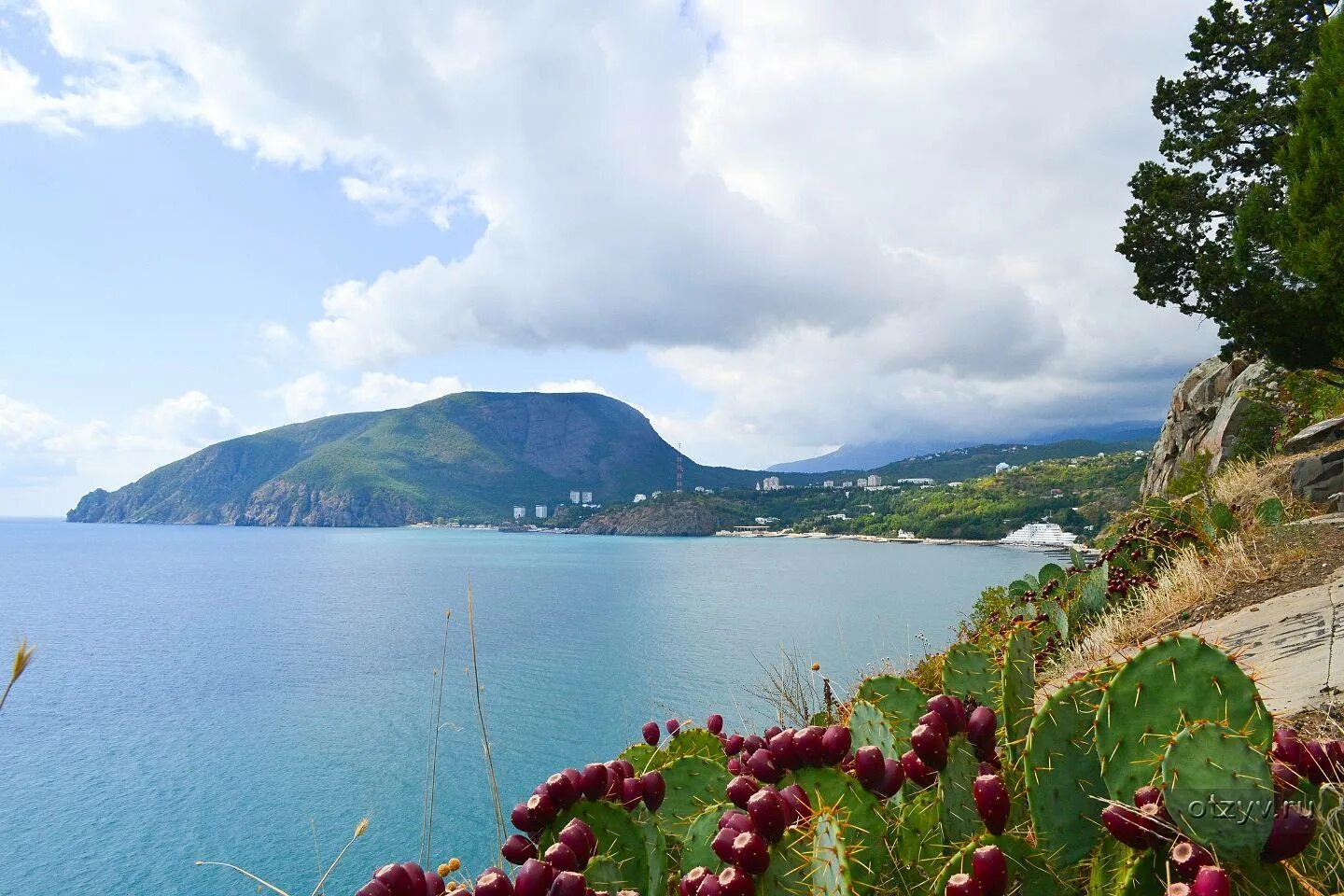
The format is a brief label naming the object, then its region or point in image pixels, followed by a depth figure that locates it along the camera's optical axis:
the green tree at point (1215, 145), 14.03
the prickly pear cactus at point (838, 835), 1.36
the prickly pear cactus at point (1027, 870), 1.48
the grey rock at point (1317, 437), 11.40
